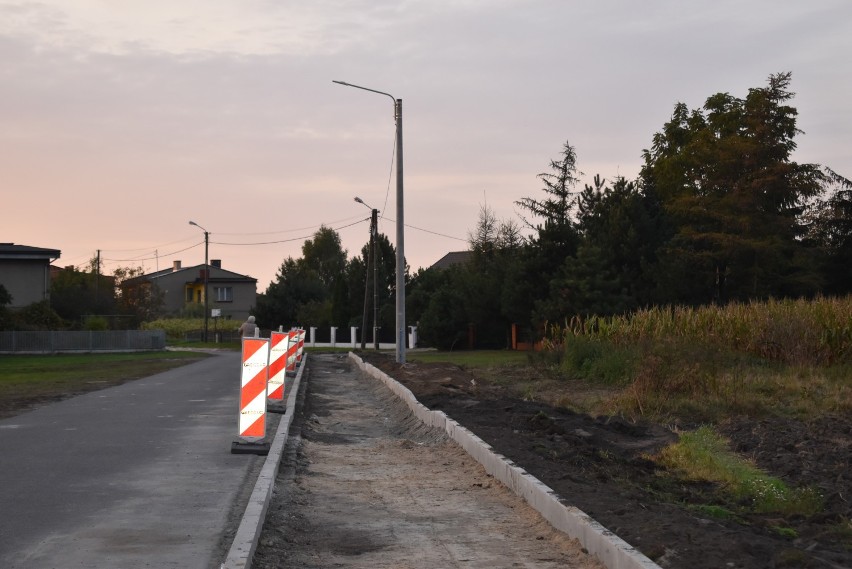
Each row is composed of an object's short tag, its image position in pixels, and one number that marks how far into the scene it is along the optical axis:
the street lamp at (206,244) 69.09
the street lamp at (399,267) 30.47
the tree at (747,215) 48.75
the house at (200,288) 108.56
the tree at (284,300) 88.38
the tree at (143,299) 96.12
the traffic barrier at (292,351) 29.28
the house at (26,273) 62.72
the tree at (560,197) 65.81
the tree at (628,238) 50.06
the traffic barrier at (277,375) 17.25
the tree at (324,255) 126.31
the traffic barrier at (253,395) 12.05
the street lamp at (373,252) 54.03
